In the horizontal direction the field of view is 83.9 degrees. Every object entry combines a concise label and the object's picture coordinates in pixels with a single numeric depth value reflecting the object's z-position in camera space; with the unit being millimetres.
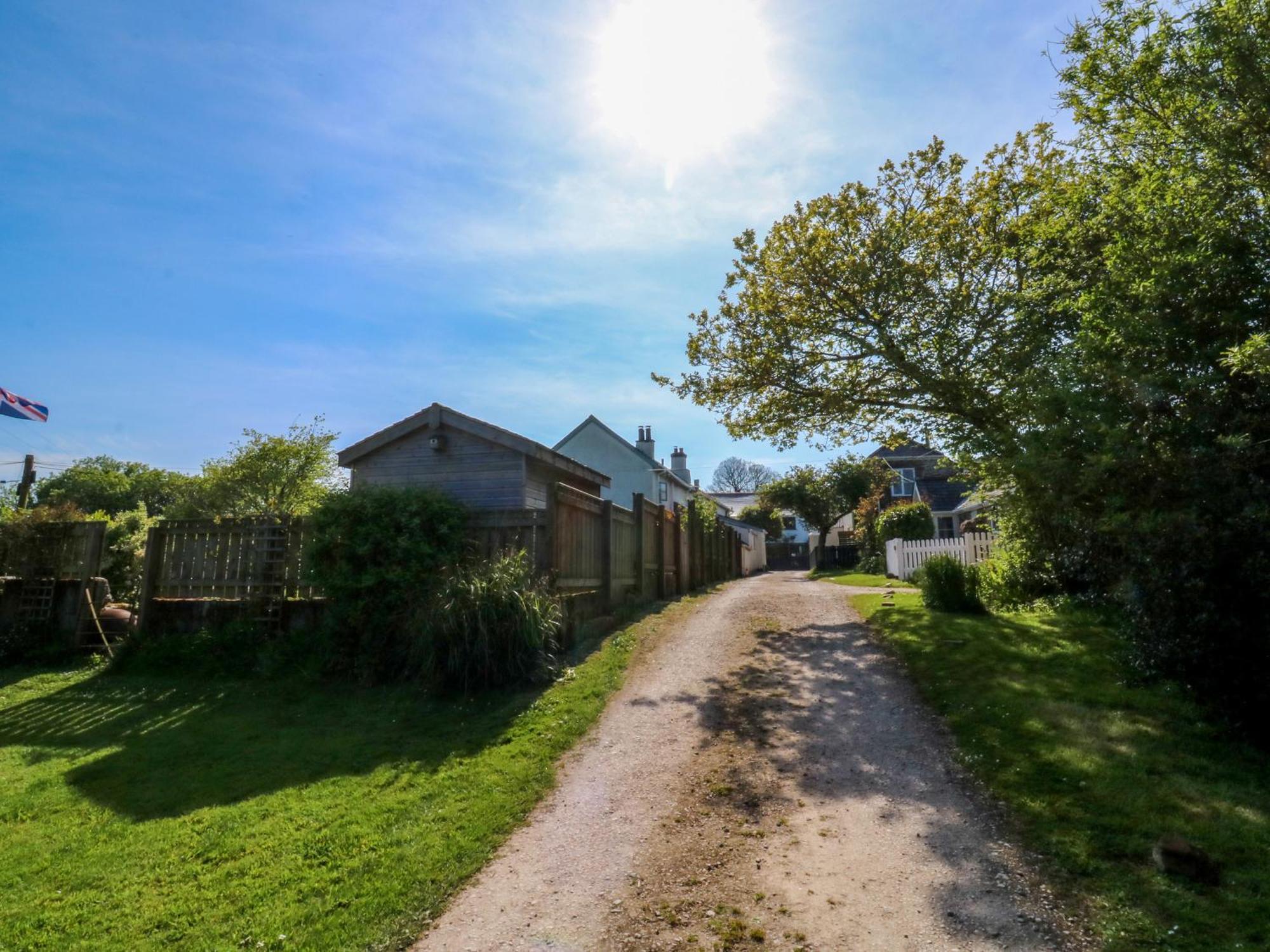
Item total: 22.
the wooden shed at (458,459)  12133
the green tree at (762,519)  55375
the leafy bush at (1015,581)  12578
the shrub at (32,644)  10969
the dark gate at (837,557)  38000
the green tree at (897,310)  13047
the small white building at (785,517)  67625
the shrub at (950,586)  11680
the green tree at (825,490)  43031
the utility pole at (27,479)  26494
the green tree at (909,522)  26719
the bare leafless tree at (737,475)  101538
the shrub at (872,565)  28672
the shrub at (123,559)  13125
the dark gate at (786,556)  53188
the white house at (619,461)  31250
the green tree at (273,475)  27062
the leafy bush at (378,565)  8648
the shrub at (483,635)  7855
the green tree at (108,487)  56344
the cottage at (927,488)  36750
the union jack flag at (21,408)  17641
